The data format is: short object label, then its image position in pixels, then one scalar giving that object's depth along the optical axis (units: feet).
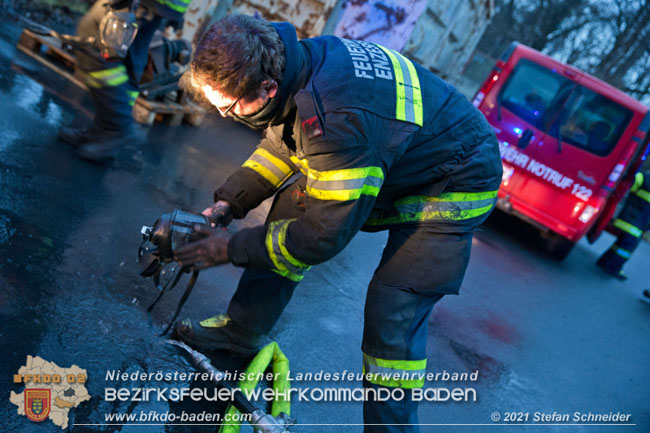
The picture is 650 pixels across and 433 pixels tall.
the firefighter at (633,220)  22.24
